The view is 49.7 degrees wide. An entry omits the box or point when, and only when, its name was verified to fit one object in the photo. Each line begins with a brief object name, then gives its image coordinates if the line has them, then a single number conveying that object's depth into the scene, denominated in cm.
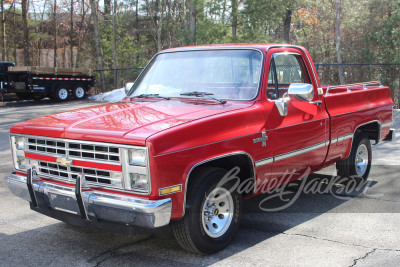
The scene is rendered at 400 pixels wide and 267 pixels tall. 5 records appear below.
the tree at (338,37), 2636
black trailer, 2070
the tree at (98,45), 2648
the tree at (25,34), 2611
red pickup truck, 352
